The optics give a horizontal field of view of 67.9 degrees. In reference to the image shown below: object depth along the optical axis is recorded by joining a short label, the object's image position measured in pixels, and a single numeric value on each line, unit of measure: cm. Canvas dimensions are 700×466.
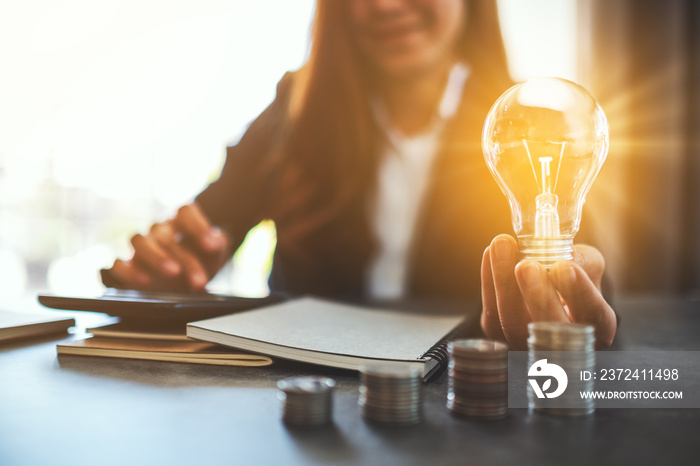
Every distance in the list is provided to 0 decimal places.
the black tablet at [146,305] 65
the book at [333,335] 53
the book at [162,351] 57
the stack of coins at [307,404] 39
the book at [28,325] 73
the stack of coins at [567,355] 40
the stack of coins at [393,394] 39
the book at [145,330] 65
